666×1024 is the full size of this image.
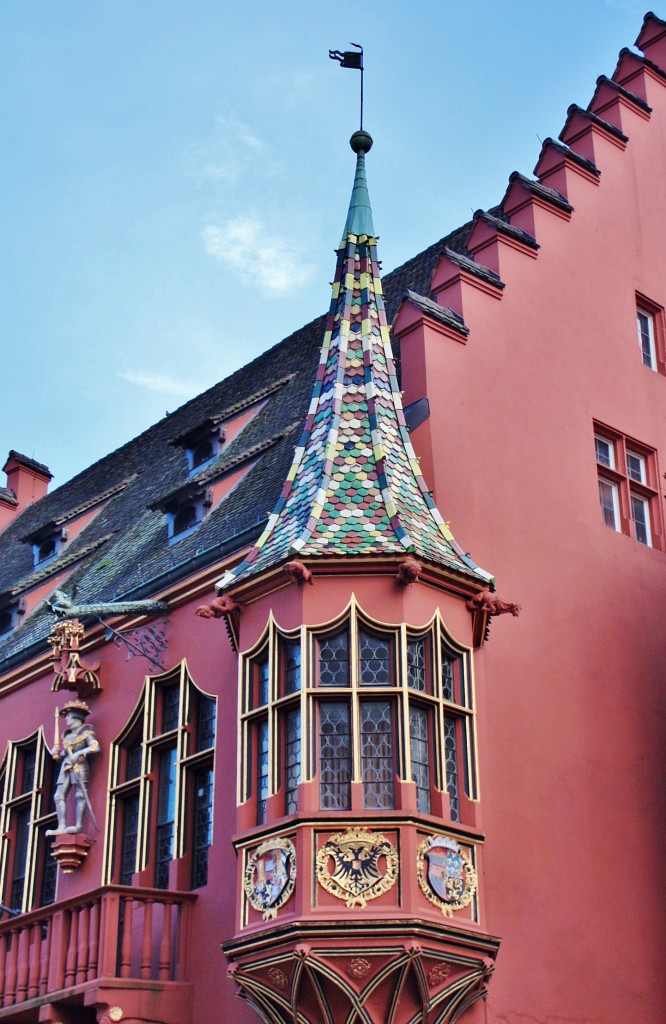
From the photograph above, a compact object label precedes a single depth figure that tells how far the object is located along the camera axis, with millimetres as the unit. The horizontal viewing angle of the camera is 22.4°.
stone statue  18625
